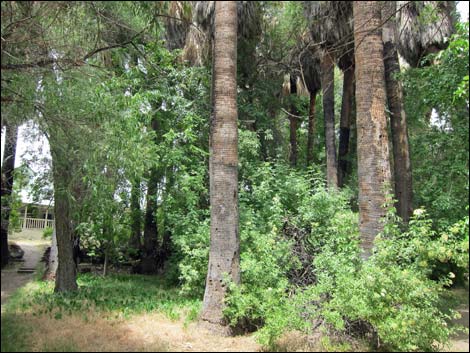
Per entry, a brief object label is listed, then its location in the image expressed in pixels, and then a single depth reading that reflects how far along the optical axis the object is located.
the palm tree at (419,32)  12.47
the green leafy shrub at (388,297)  6.00
